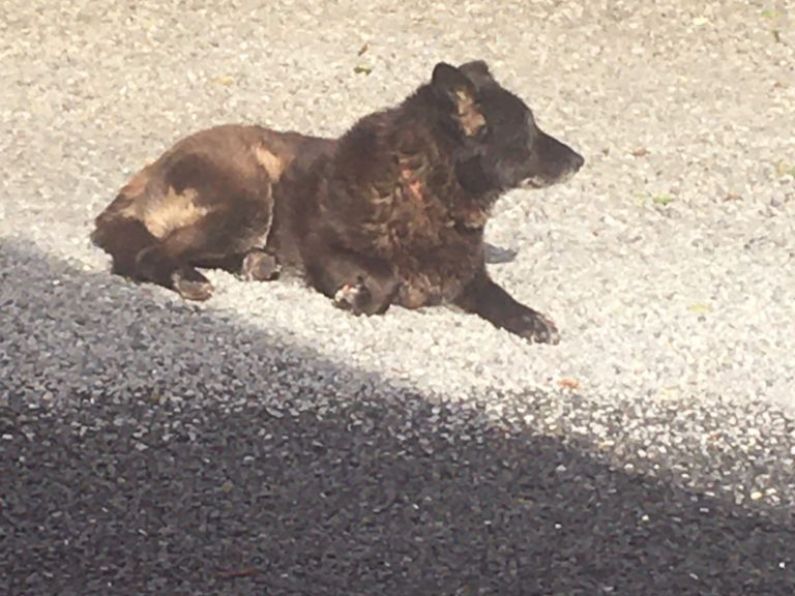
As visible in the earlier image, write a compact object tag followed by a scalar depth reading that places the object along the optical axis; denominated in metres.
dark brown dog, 5.88
